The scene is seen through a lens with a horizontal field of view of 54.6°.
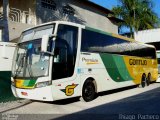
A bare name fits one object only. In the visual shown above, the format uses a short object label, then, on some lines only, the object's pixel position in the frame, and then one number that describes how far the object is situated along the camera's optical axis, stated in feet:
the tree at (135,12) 51.24
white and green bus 17.38
